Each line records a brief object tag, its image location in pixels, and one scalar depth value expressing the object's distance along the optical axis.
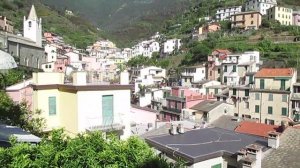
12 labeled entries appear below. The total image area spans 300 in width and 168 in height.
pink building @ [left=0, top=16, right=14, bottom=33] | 74.31
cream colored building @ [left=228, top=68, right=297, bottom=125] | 40.81
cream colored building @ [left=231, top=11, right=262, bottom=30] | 93.31
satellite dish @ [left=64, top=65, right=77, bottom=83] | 18.91
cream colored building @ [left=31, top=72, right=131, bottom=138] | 15.50
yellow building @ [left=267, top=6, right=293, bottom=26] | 96.31
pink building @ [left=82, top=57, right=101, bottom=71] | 78.28
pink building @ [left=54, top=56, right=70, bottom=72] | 54.56
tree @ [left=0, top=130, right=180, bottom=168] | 6.69
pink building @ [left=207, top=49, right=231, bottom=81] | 60.81
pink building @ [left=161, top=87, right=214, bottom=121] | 44.12
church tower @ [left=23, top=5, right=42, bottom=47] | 66.04
